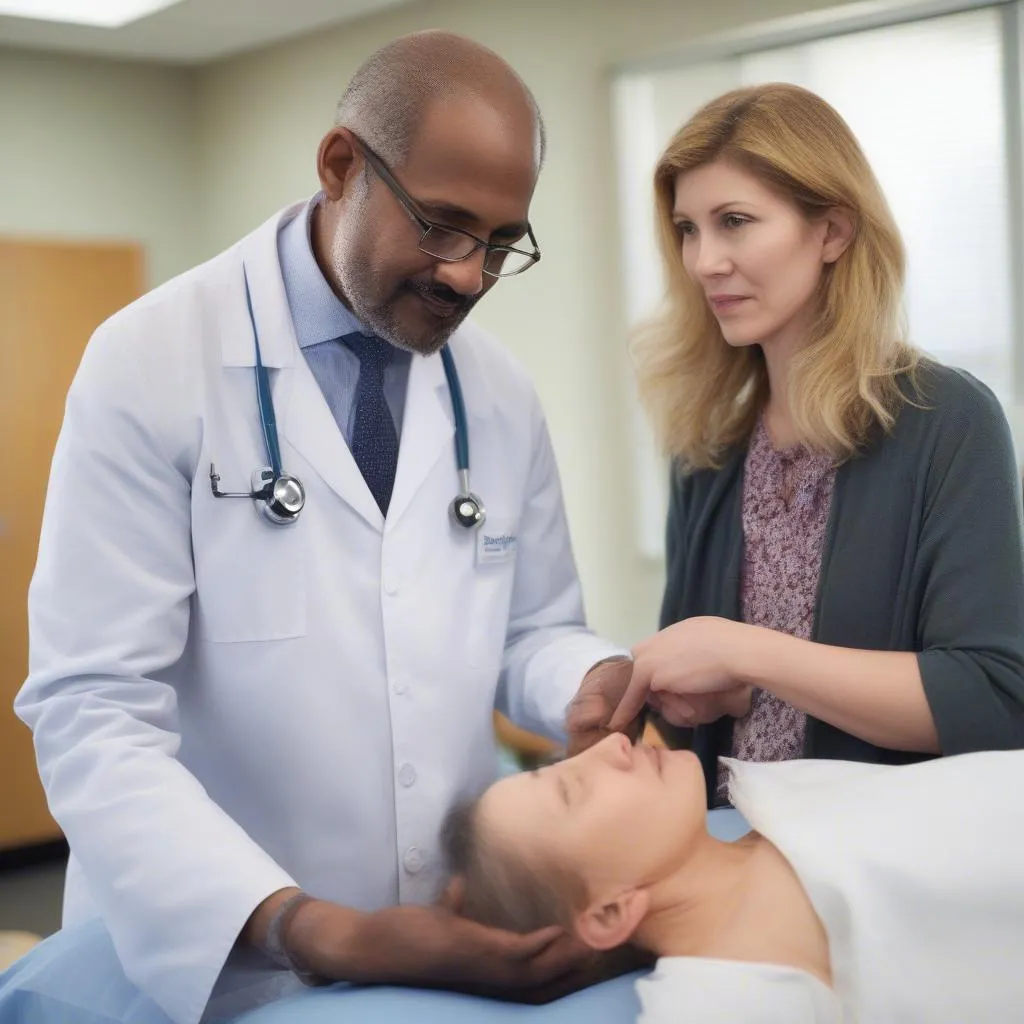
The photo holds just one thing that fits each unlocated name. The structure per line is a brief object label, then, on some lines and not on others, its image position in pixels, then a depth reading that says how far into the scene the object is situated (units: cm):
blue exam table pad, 110
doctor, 125
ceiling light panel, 458
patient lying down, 112
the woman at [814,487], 140
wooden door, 464
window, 348
